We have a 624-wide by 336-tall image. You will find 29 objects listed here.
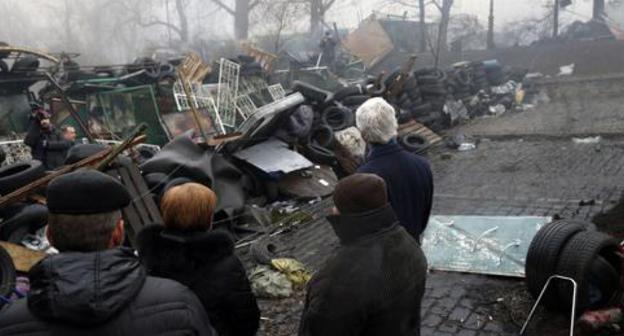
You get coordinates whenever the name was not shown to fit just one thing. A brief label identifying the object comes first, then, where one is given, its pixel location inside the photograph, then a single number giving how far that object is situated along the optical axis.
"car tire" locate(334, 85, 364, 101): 11.73
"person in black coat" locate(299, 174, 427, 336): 2.11
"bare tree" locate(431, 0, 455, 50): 26.17
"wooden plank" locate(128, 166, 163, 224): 6.51
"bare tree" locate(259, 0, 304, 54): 28.42
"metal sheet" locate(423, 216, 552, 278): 5.14
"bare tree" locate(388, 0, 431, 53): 26.32
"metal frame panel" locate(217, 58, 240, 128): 12.96
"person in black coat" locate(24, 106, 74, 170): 8.27
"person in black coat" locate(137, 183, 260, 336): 2.35
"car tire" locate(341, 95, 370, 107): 11.77
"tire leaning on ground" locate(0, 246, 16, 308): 4.79
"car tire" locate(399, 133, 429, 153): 11.13
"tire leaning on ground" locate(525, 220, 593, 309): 4.12
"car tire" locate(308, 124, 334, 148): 9.98
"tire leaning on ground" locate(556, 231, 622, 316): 3.95
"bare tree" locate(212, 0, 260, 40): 33.75
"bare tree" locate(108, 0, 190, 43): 32.62
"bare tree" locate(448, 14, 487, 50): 30.59
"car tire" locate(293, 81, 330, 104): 11.09
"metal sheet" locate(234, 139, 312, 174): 8.47
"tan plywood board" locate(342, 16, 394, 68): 26.69
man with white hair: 3.34
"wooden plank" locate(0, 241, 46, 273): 5.37
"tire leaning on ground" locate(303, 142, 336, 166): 9.63
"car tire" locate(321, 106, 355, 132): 10.70
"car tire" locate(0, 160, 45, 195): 6.09
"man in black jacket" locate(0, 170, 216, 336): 1.52
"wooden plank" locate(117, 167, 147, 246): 6.21
